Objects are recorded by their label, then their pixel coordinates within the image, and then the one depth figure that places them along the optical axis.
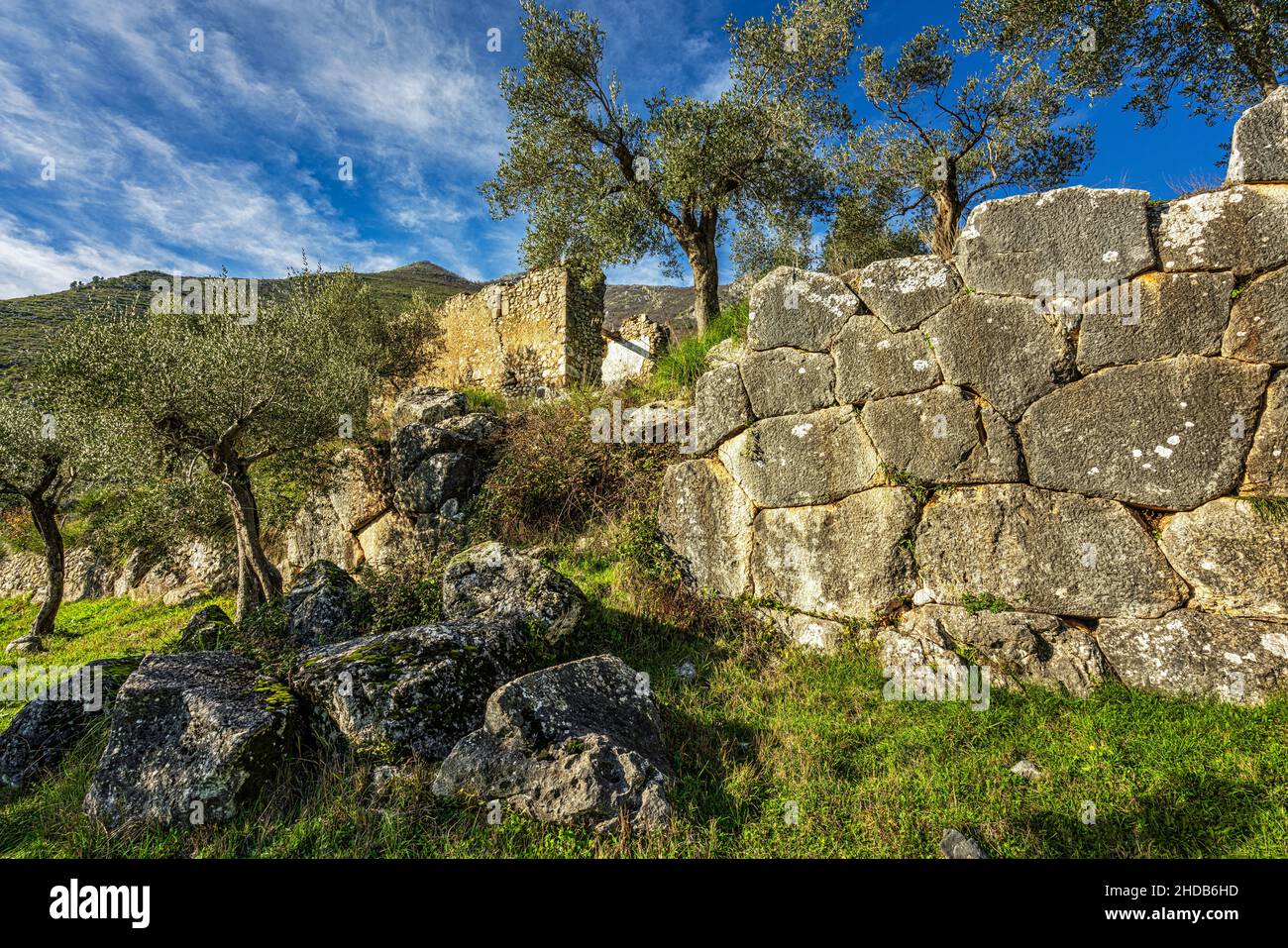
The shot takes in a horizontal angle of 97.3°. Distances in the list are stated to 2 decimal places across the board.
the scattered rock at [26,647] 13.34
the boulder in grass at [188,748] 4.45
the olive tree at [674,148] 13.00
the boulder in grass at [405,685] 5.04
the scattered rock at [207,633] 7.83
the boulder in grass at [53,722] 5.67
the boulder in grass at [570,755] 4.16
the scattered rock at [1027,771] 4.63
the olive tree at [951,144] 14.13
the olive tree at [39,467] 14.36
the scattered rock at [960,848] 3.75
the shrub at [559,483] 9.83
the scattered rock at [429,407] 12.51
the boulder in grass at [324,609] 7.56
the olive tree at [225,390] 10.25
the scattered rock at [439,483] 11.02
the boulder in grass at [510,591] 6.90
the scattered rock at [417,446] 11.38
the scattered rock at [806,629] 7.07
